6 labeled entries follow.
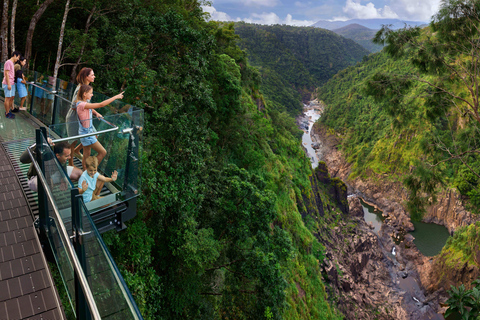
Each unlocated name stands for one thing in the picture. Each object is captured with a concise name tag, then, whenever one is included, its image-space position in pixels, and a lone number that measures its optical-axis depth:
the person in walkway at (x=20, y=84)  7.75
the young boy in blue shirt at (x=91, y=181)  4.12
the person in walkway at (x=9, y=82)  7.05
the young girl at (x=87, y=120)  4.49
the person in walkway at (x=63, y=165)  4.02
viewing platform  2.35
